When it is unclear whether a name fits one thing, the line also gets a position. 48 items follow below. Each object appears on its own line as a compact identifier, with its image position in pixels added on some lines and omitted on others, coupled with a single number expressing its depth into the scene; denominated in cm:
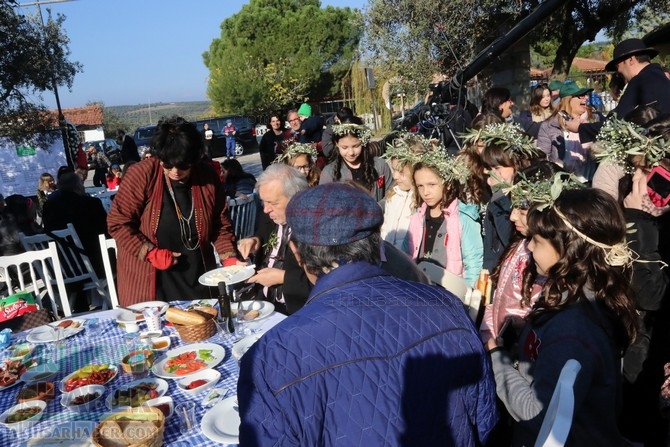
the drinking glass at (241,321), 249
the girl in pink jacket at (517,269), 222
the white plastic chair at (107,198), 838
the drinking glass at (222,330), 250
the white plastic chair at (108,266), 371
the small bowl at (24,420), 183
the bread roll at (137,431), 161
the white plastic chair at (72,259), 475
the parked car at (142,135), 1970
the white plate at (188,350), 214
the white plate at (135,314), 277
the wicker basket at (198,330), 244
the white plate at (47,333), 262
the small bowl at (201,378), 201
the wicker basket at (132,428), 158
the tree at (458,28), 1163
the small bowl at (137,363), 217
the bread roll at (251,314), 264
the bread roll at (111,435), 160
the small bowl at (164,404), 183
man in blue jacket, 113
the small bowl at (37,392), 200
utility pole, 1019
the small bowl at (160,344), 242
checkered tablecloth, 177
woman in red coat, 308
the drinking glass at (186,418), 177
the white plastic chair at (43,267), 363
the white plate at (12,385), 216
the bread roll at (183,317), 245
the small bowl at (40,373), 219
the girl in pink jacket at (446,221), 322
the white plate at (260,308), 265
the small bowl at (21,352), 243
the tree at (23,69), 599
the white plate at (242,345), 222
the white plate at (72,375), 208
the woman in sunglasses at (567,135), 533
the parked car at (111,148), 1845
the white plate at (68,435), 168
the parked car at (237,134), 2222
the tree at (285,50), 3434
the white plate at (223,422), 169
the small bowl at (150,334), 253
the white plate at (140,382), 194
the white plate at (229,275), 272
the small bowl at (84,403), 193
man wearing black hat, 381
